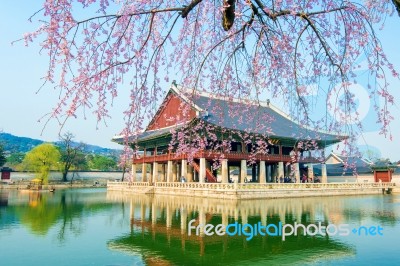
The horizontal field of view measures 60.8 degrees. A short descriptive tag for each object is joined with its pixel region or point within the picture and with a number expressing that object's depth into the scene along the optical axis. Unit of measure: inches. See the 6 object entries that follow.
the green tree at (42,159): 2116.6
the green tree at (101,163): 3722.9
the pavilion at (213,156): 1277.1
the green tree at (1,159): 2384.1
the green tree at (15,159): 4378.9
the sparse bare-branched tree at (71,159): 2628.0
